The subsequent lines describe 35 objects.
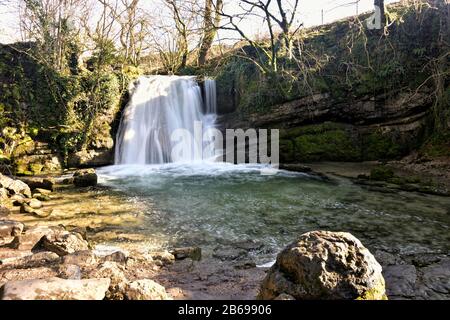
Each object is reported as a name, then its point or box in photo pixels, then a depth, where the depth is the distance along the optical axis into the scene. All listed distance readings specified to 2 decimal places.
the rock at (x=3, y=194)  7.23
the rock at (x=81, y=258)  3.74
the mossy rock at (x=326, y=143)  12.25
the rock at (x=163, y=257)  4.15
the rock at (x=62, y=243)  4.23
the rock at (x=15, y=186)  7.84
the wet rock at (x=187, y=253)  4.36
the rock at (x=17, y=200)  7.17
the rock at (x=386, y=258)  4.11
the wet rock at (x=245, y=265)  4.07
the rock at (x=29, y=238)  4.43
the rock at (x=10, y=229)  4.82
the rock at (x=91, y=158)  12.56
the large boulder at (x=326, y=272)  2.55
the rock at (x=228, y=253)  4.53
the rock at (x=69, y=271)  3.25
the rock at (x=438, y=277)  3.35
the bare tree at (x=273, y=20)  12.36
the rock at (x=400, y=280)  3.18
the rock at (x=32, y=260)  3.69
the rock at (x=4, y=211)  6.39
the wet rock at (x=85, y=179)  9.28
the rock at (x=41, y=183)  8.73
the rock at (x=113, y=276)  2.59
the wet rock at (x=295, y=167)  10.88
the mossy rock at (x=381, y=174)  8.96
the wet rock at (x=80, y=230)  5.10
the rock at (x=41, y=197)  7.75
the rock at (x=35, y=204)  7.05
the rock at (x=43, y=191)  8.26
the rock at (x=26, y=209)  6.60
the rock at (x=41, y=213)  6.43
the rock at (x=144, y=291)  2.55
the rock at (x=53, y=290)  2.34
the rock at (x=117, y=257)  4.00
